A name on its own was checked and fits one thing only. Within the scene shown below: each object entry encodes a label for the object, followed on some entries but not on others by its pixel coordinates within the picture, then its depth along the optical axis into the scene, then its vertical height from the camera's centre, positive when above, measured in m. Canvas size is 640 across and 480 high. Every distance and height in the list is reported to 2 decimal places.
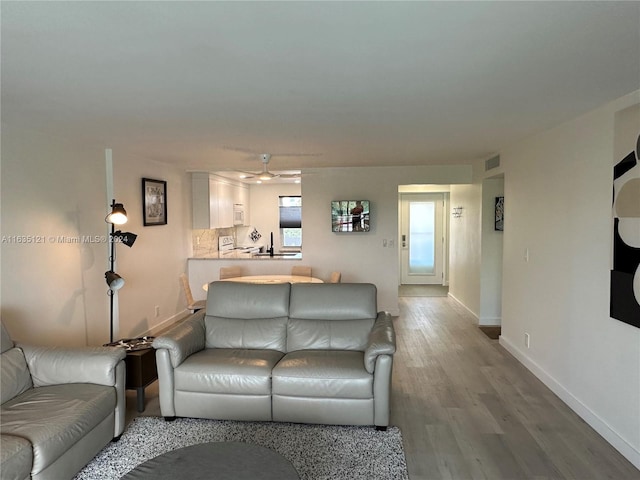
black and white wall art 2.54 +0.03
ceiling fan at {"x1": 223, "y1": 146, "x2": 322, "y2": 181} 4.61 +0.89
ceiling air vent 5.02 +0.84
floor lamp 3.77 -0.10
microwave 7.77 +0.29
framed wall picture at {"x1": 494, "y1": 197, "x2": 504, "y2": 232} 5.49 +0.16
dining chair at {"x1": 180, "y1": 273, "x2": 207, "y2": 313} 5.21 -0.96
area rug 2.43 -1.49
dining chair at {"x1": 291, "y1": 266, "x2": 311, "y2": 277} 6.07 -0.67
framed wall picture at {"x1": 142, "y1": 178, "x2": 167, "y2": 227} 5.16 +0.37
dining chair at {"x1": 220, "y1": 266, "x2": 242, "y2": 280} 6.02 -0.68
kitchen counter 6.43 -0.49
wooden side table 3.15 -1.16
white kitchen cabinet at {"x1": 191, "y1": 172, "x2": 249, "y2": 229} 6.54 +0.47
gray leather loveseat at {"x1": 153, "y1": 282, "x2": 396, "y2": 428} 2.86 -1.05
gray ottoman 1.82 -1.14
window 8.73 +0.15
